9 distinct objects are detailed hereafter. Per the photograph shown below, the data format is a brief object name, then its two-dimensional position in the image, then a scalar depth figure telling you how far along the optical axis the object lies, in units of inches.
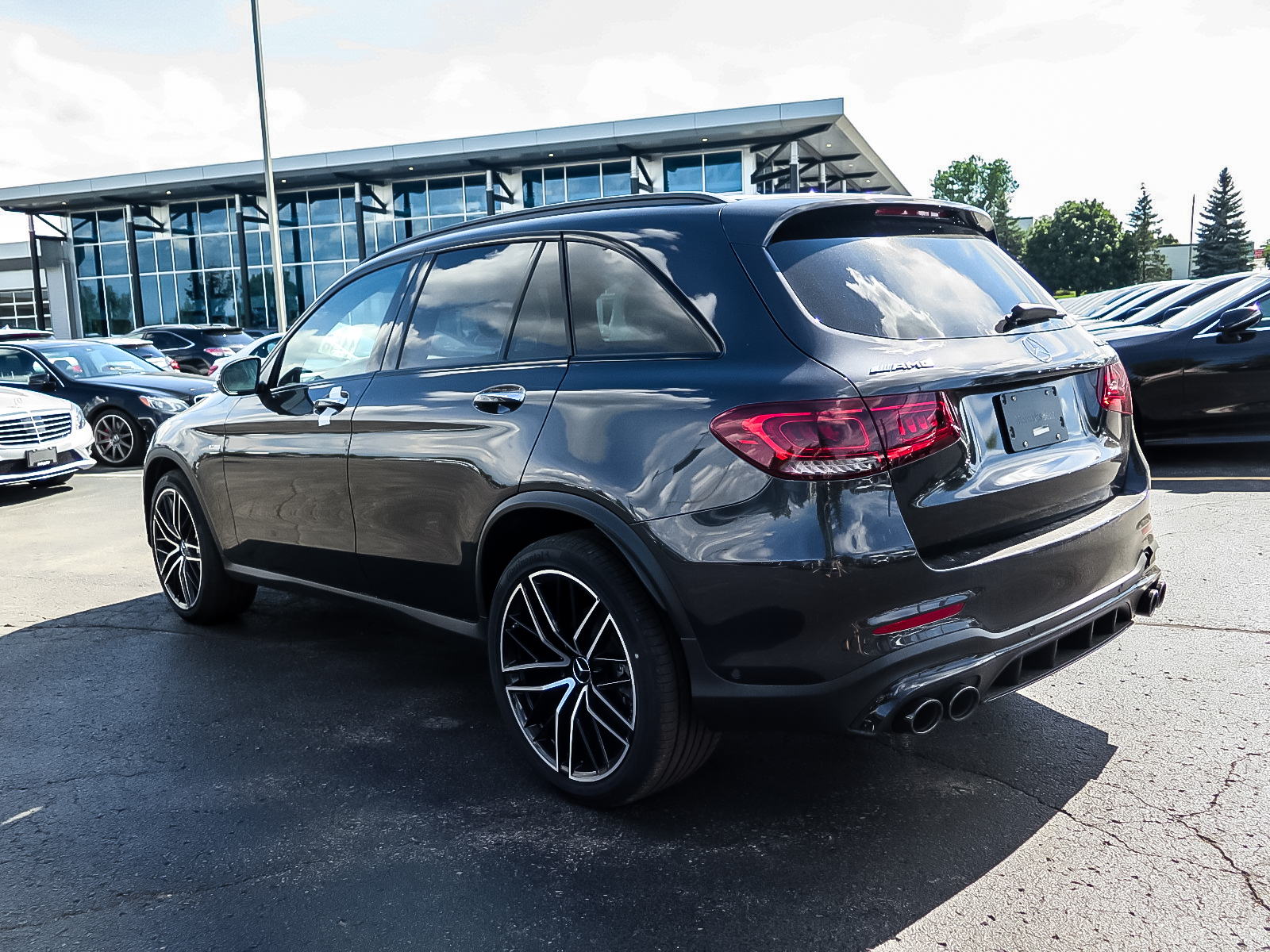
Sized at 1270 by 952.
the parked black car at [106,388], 486.0
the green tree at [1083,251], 3494.1
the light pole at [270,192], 829.8
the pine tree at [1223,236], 3668.8
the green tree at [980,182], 4928.6
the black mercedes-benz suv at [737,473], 101.4
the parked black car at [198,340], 931.3
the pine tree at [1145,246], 3494.1
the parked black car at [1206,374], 334.3
